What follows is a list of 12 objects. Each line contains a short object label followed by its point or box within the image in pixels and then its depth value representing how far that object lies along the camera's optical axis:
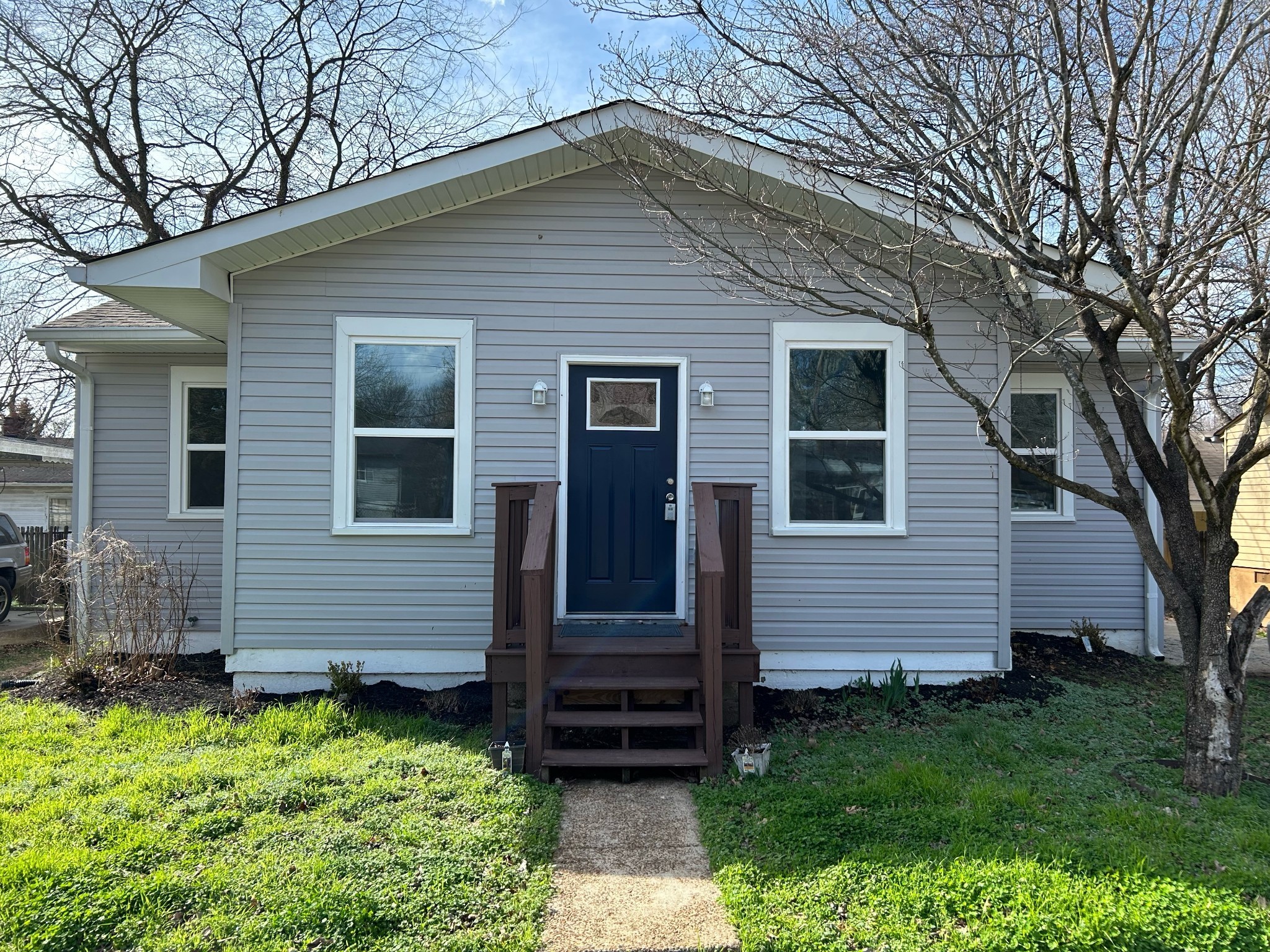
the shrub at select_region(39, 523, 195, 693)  6.07
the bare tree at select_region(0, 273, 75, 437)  16.97
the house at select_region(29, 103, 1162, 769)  5.91
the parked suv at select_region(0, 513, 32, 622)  10.82
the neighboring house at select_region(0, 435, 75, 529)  17.34
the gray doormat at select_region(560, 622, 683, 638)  5.41
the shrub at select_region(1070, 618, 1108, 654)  7.66
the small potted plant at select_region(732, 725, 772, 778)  4.41
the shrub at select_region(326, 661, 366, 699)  5.70
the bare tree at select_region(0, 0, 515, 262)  11.85
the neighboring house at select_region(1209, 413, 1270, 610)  12.04
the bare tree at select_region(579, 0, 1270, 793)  3.98
